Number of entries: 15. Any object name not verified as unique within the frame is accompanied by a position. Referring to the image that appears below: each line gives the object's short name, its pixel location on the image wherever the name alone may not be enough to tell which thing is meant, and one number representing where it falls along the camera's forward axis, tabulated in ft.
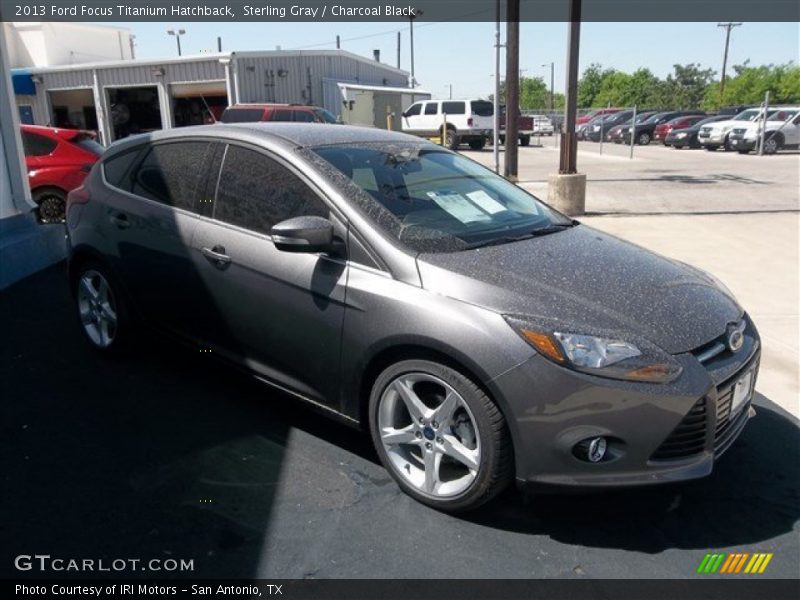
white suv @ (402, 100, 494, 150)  97.50
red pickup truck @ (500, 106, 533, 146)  110.78
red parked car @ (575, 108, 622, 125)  159.02
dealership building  86.74
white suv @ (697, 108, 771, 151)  88.17
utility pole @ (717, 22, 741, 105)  193.28
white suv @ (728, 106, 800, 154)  81.97
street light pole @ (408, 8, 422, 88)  144.87
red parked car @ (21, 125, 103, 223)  29.35
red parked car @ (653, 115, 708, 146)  107.65
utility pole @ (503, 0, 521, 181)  39.29
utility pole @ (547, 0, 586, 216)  35.07
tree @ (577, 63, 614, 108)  280.12
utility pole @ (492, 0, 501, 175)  56.17
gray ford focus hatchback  8.68
